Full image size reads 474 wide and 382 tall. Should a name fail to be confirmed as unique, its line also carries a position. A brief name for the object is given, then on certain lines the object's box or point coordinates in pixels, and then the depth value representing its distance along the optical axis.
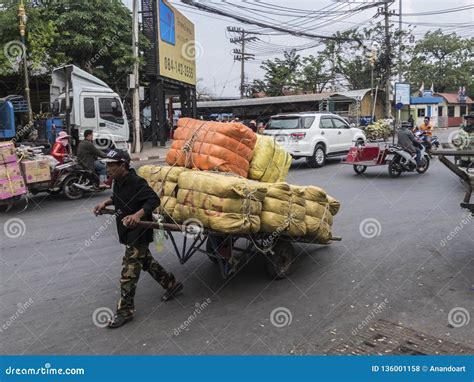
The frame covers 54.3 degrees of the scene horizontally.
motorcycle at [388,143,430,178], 11.43
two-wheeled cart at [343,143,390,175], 11.88
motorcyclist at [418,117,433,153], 16.27
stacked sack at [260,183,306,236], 4.26
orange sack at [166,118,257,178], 4.69
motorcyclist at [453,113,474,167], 8.73
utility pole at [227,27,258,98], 39.72
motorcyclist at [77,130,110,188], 9.58
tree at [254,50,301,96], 43.00
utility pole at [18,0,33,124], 13.85
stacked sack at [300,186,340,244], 4.79
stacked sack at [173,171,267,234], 3.92
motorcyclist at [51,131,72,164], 9.56
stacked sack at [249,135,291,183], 5.04
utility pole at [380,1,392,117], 33.44
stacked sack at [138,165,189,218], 4.40
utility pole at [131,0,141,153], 16.81
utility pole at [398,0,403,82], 39.75
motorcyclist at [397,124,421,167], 11.52
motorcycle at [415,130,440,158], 13.13
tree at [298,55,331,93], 45.12
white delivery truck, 13.32
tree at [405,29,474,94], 51.50
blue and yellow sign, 20.11
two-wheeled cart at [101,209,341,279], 4.13
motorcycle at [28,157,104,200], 9.22
